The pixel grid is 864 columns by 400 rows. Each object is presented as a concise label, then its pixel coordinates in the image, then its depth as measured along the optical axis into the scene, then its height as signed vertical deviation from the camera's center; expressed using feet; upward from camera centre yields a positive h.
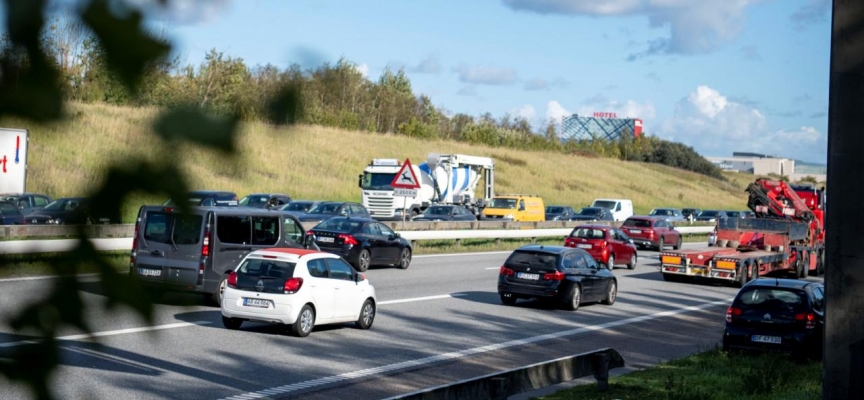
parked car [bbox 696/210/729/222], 248.73 +4.26
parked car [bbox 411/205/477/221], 157.17 +1.33
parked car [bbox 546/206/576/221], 202.80 +2.82
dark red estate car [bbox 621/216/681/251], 153.99 -0.14
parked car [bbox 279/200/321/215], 132.67 +1.31
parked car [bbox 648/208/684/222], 226.38 +4.04
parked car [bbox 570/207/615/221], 196.85 +2.65
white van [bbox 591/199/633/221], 207.48 +4.65
